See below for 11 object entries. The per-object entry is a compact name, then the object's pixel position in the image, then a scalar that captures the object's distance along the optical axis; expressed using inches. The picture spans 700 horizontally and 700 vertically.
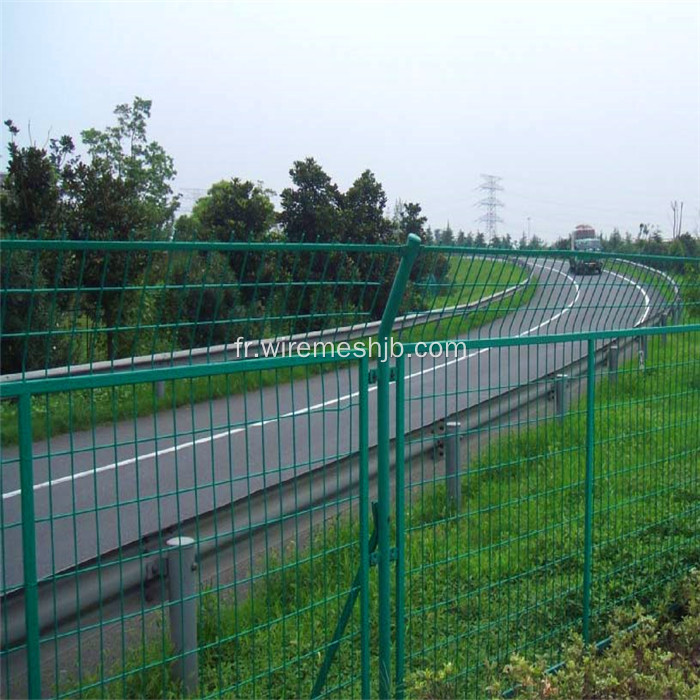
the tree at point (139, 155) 1082.7
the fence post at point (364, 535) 124.6
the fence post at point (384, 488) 127.6
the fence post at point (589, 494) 166.7
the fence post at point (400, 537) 131.7
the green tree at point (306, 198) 665.6
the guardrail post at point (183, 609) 114.7
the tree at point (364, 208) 625.3
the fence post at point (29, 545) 93.4
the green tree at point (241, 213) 569.9
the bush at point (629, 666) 144.4
